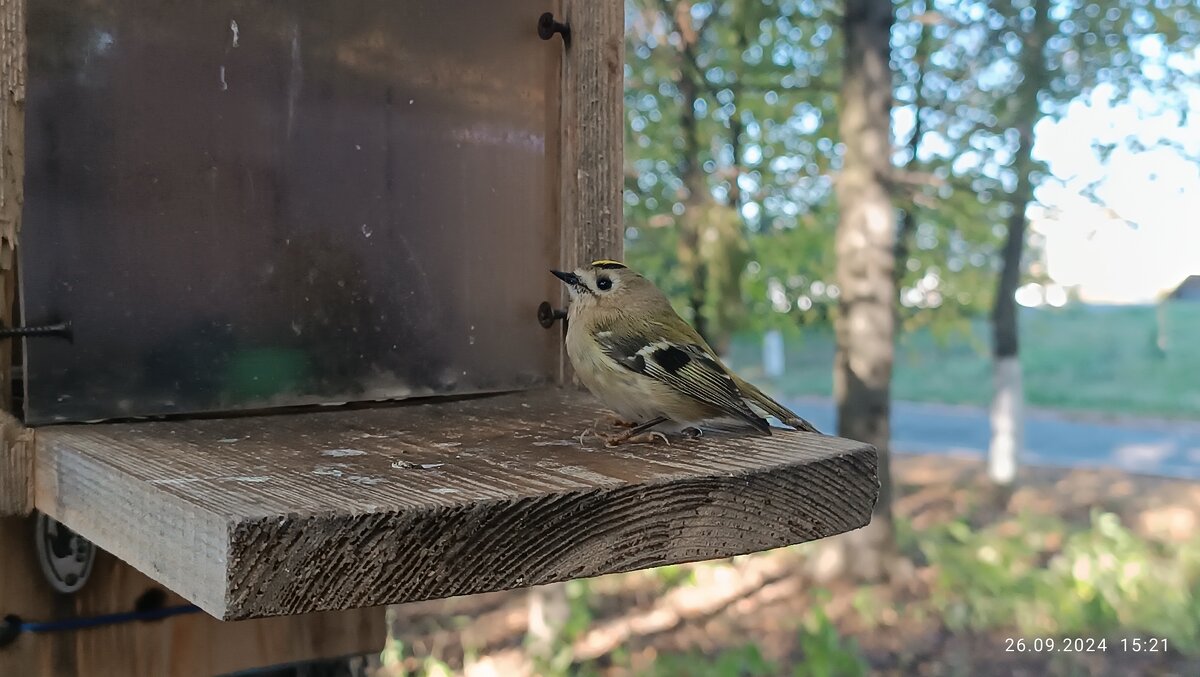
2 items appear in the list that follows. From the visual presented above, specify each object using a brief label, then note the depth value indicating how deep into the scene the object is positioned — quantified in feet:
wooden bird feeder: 0.49
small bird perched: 0.76
